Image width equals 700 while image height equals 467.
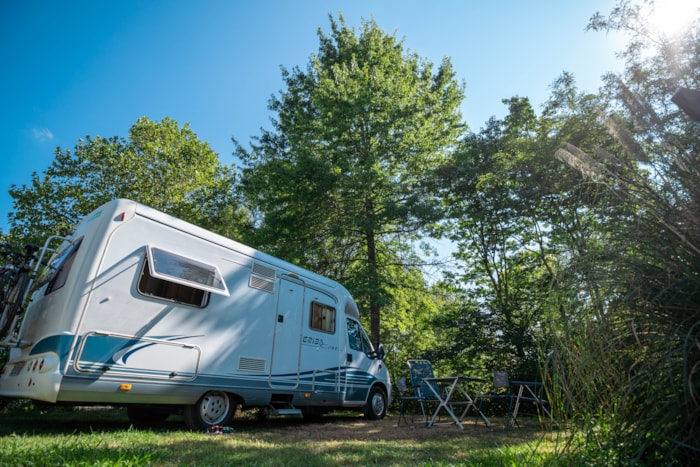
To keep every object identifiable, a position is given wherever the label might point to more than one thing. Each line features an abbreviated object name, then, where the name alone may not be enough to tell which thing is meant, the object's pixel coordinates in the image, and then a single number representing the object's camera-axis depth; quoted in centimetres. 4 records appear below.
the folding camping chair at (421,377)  712
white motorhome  438
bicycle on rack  488
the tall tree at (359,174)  1098
